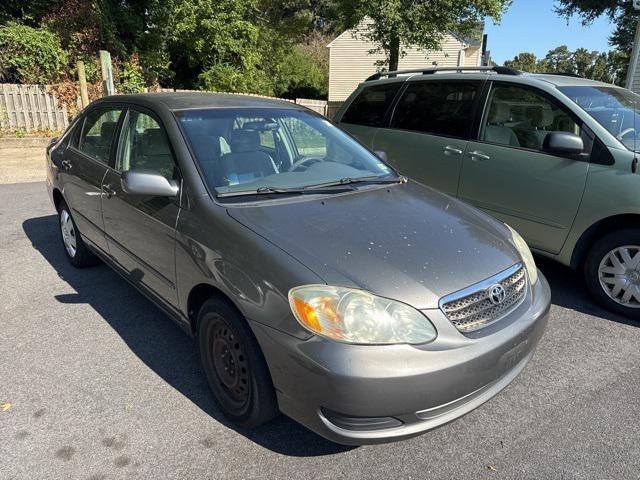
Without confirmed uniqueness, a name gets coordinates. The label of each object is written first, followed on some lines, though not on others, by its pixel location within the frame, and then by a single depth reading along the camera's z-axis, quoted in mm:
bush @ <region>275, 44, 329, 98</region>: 27156
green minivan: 3816
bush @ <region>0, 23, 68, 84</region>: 13094
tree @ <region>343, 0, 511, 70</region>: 15656
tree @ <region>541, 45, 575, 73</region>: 86594
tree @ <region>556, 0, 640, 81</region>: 20578
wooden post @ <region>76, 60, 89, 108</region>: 11703
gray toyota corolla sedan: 2031
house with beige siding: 28844
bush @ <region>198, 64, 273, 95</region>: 19000
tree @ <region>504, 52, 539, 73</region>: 85944
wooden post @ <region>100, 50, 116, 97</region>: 10406
